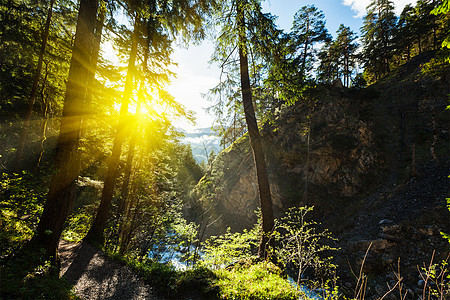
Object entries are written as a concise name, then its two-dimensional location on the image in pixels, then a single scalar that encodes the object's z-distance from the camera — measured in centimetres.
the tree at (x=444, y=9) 330
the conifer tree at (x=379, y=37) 2925
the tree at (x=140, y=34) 614
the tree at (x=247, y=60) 591
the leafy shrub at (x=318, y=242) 561
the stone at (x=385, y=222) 1195
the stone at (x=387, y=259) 1018
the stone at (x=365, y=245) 1094
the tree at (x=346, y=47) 2845
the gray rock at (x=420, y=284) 837
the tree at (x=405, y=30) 2612
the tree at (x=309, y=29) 2122
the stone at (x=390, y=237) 1084
